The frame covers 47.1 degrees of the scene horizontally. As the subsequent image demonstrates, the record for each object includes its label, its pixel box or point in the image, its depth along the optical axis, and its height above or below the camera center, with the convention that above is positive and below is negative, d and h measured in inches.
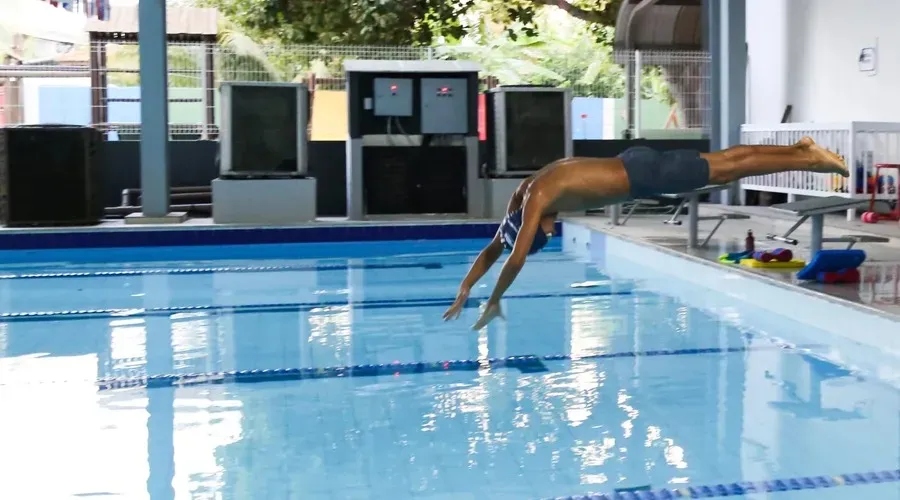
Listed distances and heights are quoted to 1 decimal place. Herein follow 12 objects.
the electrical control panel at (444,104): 461.1 +36.1
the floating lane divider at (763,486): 129.5 -39.1
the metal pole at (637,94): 527.8 +45.9
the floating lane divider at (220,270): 345.7 -28.9
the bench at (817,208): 262.7 -6.8
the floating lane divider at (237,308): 269.7 -33.0
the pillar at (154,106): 432.1 +34.2
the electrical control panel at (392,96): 459.2 +39.7
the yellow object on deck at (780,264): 275.1 -21.9
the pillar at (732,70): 491.2 +54.1
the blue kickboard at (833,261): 246.2 -19.0
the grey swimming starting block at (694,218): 327.0 -11.6
